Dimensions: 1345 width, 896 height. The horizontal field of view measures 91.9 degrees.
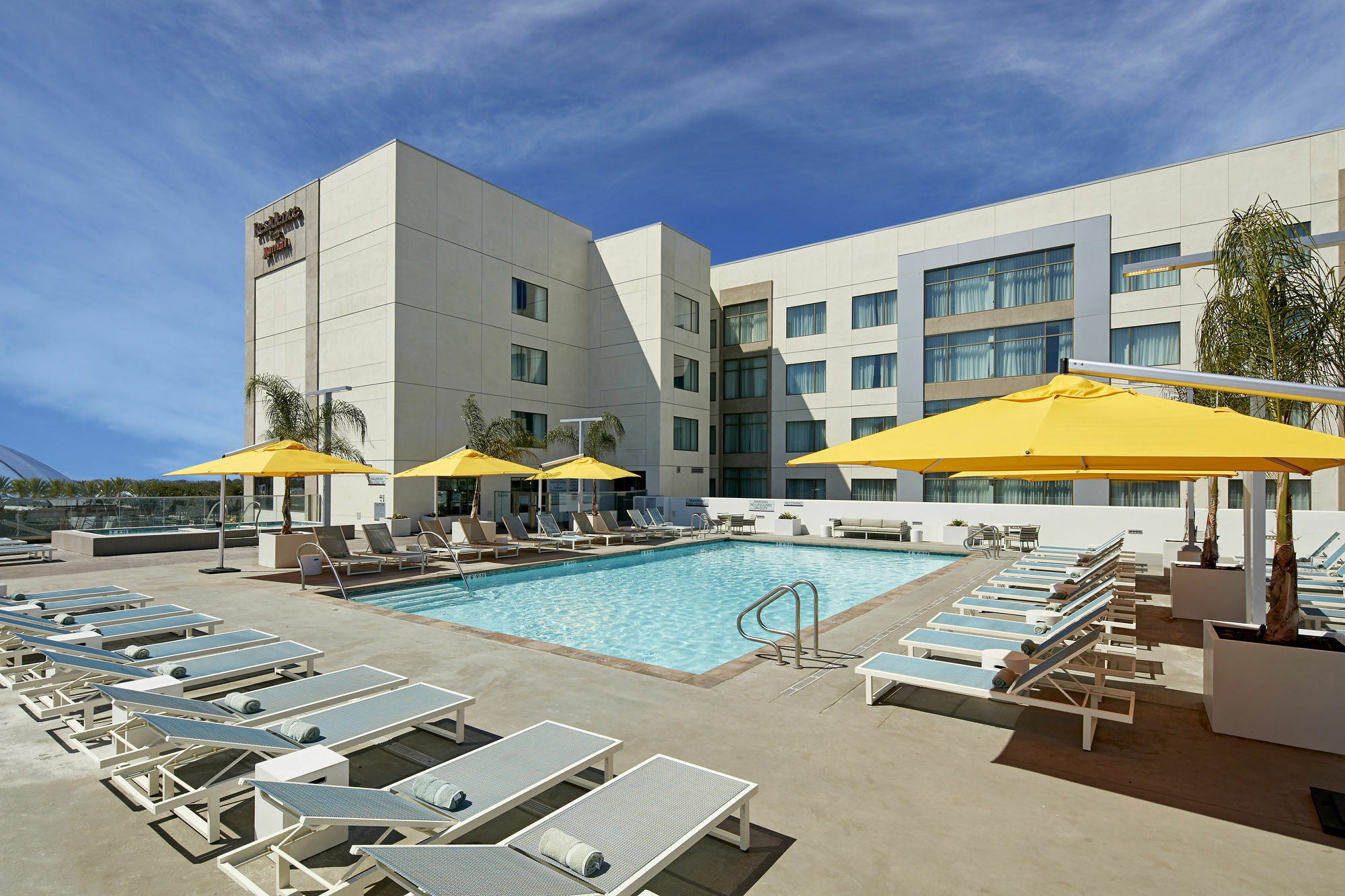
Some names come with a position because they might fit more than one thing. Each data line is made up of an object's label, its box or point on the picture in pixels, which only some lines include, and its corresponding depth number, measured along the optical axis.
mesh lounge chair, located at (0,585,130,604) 7.62
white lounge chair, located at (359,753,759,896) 2.33
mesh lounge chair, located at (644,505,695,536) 23.33
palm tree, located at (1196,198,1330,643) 6.80
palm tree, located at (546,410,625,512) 27.58
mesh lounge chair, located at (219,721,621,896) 2.68
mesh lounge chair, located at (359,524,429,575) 13.79
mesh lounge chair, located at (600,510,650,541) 20.53
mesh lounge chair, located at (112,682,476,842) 3.34
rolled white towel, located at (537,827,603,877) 2.54
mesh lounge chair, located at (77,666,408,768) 3.81
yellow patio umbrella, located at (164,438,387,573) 12.09
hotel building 23.44
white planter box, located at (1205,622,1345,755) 4.53
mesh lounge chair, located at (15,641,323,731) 4.61
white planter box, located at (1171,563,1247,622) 8.42
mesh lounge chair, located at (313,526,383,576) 12.81
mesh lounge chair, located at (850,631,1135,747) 4.50
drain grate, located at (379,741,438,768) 4.39
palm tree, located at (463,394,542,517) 23.67
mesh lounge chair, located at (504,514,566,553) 17.67
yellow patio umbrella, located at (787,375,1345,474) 3.46
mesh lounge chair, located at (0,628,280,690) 5.00
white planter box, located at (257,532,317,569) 13.51
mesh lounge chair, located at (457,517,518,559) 15.98
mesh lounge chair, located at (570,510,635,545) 19.73
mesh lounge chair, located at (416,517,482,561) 14.03
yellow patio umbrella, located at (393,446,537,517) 15.33
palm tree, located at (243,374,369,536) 23.73
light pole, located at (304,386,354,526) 23.45
